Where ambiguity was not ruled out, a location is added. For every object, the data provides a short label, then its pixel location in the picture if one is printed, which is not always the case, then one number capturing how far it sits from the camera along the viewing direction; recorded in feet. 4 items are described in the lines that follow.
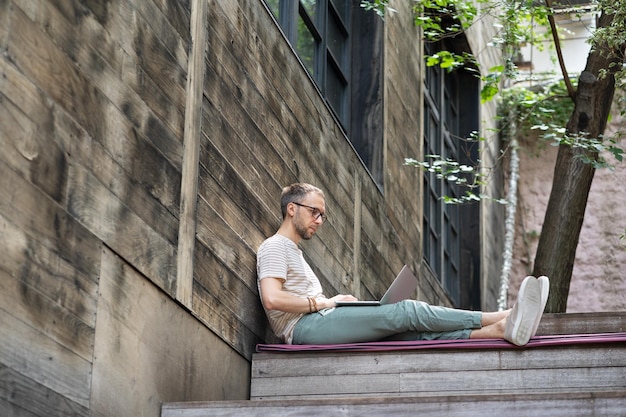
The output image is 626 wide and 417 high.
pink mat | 29.04
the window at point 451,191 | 65.42
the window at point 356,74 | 47.94
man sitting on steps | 31.11
